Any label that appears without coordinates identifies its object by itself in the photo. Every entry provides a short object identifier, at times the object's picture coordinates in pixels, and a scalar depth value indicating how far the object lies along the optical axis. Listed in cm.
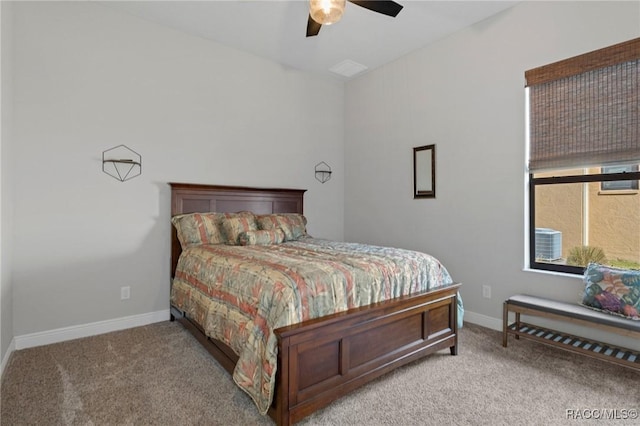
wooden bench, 224
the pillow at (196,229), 324
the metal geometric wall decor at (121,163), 312
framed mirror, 381
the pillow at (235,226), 333
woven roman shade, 251
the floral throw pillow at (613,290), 232
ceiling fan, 230
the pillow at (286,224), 361
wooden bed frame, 170
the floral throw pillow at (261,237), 321
